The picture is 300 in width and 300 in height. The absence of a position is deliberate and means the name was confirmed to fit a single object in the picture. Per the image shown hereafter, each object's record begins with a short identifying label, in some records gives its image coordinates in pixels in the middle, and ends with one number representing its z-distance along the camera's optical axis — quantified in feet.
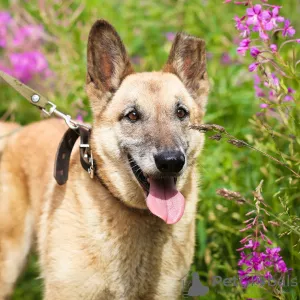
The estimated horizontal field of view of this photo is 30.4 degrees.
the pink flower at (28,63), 18.90
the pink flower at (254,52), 9.15
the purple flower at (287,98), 12.71
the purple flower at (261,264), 9.00
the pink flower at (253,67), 9.16
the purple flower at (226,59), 17.91
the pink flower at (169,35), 19.26
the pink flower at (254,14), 9.32
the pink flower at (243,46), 9.34
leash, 11.01
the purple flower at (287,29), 9.40
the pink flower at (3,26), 19.85
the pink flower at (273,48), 9.40
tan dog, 10.11
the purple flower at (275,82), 9.36
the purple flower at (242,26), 9.50
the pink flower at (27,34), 19.20
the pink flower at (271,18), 9.29
